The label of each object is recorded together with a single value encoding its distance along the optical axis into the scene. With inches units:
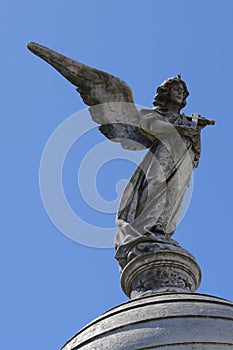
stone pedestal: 509.6
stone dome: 404.6
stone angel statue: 562.0
